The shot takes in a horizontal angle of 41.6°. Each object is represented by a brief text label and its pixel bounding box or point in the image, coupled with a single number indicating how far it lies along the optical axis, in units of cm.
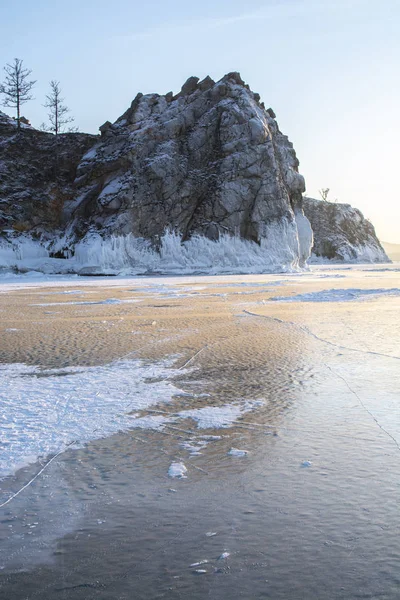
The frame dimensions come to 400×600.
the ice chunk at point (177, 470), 297
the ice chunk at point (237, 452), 328
